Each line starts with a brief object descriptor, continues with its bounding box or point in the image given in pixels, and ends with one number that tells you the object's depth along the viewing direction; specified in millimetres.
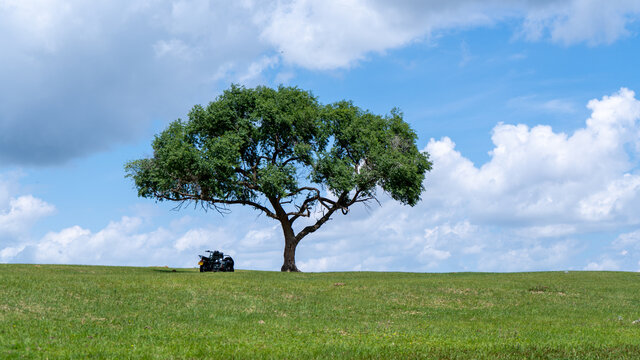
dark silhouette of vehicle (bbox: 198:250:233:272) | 47844
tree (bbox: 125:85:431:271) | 50031
